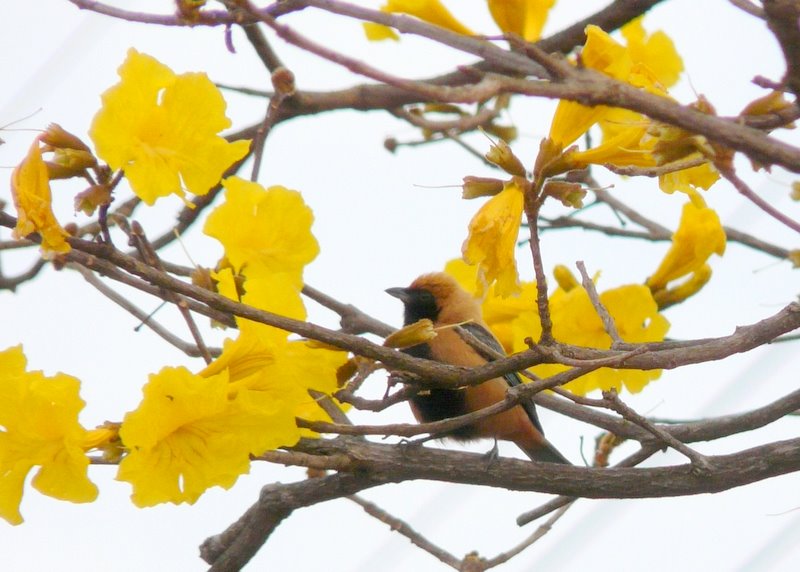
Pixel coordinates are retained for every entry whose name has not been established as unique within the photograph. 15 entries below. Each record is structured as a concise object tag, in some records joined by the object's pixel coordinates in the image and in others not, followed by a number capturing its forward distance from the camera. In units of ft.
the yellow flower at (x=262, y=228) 26.70
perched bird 28.53
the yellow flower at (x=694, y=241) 27.59
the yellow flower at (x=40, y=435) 26.45
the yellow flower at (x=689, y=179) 26.58
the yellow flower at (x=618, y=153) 26.58
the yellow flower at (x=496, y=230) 26.63
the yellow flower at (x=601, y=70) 26.43
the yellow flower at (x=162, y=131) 26.51
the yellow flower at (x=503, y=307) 27.66
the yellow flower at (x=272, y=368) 26.55
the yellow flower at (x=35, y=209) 26.37
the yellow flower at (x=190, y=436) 26.44
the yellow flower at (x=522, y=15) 26.88
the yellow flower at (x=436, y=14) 27.09
